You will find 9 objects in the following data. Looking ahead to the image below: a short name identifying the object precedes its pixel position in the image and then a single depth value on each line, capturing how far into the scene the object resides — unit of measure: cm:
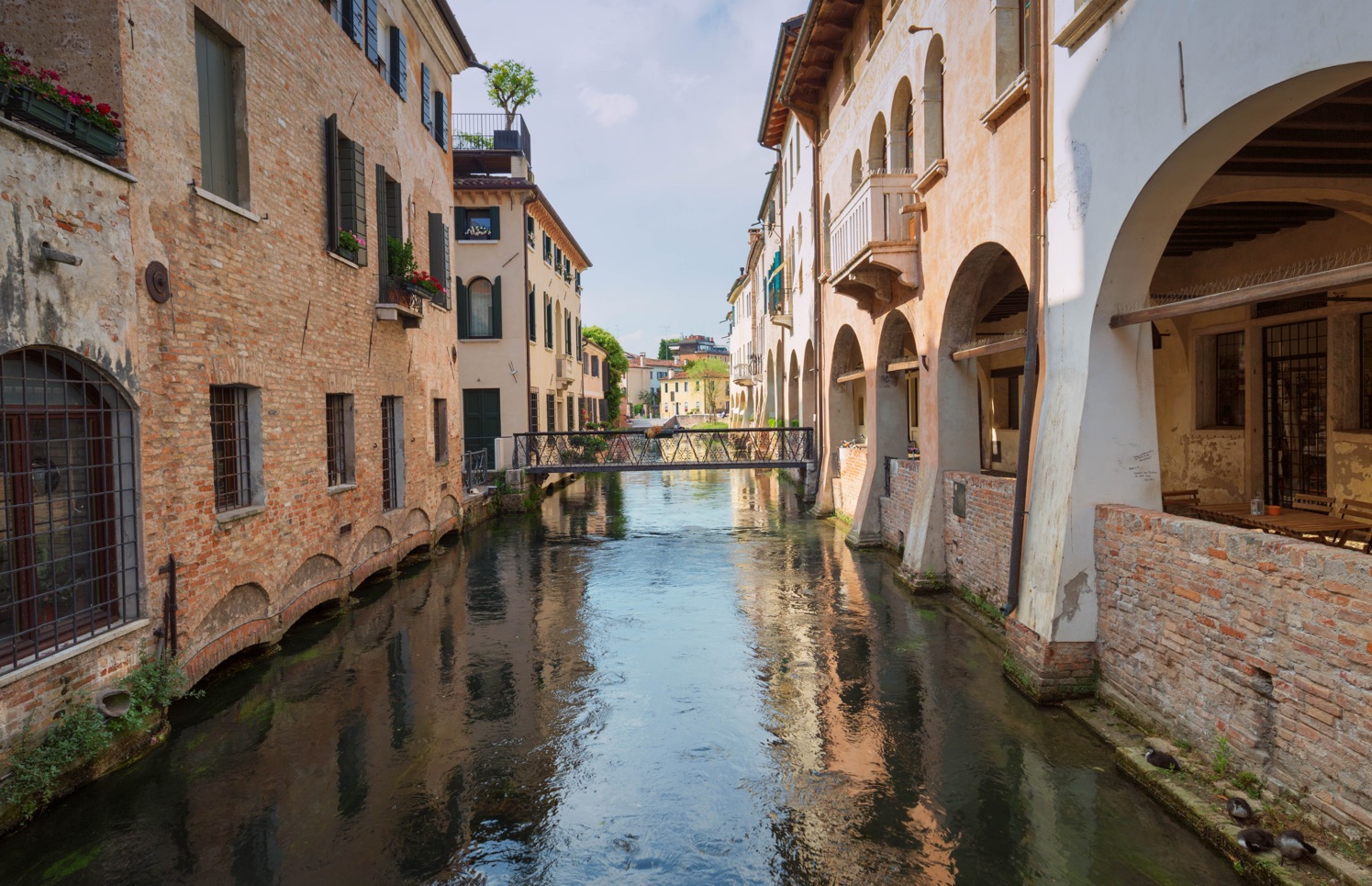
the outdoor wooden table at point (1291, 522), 684
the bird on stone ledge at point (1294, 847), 407
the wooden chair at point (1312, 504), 859
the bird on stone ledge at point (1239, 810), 447
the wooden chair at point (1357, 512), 705
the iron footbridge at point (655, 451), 1953
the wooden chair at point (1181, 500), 877
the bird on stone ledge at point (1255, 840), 418
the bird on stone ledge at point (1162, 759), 520
